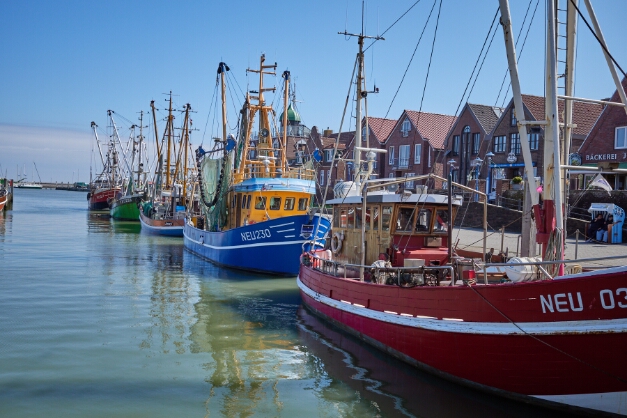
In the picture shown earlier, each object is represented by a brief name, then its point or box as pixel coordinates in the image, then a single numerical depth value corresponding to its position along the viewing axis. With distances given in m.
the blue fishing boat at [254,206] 22.09
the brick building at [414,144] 51.62
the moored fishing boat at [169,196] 42.12
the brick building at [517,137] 40.38
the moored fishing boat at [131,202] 59.19
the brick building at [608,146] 33.53
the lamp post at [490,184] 43.10
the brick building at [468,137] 46.31
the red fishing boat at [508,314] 7.74
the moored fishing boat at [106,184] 76.50
